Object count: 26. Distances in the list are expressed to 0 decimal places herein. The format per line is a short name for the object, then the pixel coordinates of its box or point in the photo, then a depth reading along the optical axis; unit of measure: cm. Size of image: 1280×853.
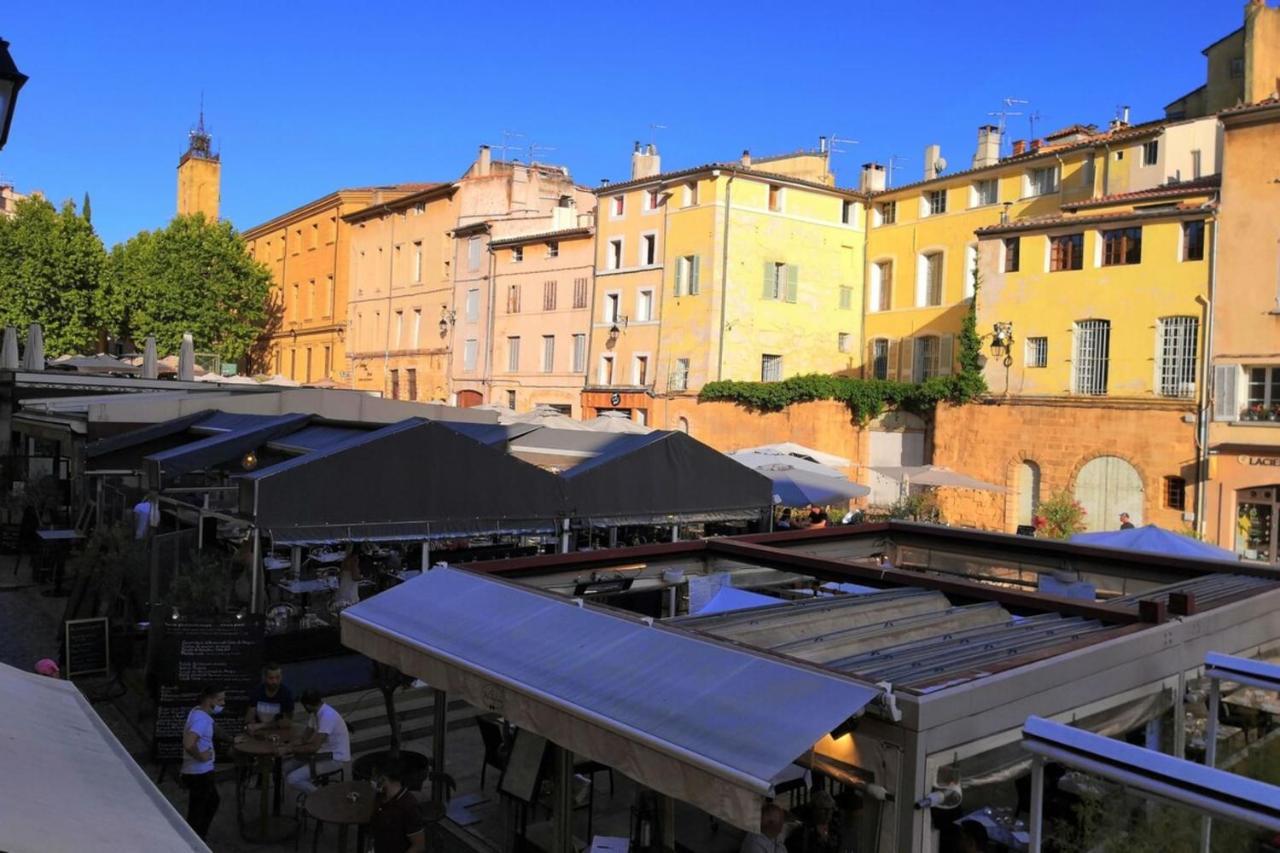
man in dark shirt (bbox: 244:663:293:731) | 785
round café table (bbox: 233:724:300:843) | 721
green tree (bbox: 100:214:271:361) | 4212
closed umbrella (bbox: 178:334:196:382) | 2383
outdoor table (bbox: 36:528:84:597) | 1470
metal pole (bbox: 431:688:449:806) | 694
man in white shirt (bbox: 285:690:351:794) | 741
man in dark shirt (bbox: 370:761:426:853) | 571
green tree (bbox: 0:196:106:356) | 3709
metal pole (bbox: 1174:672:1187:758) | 561
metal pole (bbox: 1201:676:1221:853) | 533
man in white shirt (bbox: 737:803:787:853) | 530
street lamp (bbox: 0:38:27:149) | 462
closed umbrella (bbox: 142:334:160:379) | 2430
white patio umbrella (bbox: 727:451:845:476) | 1894
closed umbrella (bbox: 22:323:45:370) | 2217
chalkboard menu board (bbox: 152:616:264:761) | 847
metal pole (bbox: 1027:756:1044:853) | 430
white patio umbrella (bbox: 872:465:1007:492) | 2253
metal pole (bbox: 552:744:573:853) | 575
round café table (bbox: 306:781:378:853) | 630
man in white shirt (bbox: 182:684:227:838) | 688
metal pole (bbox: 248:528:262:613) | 915
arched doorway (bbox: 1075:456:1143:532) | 2377
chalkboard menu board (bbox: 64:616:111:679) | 1033
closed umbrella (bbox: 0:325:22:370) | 2052
